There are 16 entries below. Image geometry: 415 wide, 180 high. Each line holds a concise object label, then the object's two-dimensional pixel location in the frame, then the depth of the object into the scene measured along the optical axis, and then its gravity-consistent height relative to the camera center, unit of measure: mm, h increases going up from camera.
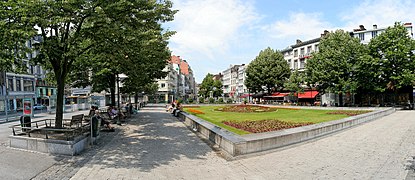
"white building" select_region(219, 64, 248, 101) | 104106 +5073
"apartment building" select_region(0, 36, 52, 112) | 46338 +1702
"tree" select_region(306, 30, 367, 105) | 41641 +4348
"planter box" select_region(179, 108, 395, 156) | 9856 -1797
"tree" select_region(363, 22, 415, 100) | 35906 +4191
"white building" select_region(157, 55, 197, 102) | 84125 +4267
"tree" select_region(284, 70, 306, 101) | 50309 +1929
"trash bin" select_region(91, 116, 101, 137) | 11755 -1271
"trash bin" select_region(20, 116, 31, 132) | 12188 -1109
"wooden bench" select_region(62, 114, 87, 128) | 14386 -1341
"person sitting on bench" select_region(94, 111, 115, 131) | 16109 -1674
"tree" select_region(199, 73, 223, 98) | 98688 +2376
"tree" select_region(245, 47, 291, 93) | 61938 +4851
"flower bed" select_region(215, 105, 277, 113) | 31422 -1957
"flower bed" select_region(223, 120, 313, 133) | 14313 -1860
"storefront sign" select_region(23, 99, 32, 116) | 24922 -975
